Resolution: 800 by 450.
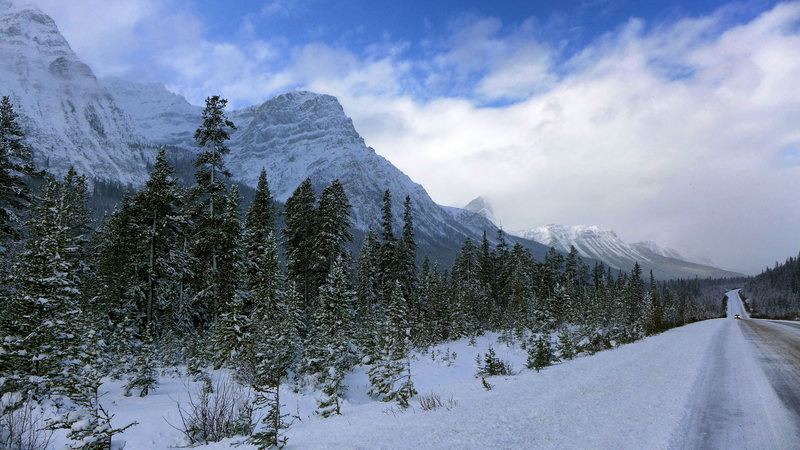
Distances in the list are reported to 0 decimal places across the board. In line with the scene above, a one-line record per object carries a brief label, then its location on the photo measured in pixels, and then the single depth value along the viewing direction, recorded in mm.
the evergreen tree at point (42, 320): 10829
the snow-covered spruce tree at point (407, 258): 40938
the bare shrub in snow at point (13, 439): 4846
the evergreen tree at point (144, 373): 14094
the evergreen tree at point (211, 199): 25125
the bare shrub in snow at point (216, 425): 6121
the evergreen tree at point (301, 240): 33812
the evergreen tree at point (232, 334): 18281
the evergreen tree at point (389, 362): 11281
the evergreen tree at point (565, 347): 15562
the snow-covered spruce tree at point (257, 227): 28406
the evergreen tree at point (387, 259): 39500
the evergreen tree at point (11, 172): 20094
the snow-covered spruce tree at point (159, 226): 25125
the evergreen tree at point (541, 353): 13430
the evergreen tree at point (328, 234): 31344
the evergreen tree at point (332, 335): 16578
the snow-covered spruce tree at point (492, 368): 11561
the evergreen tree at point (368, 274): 38550
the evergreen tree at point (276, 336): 14484
